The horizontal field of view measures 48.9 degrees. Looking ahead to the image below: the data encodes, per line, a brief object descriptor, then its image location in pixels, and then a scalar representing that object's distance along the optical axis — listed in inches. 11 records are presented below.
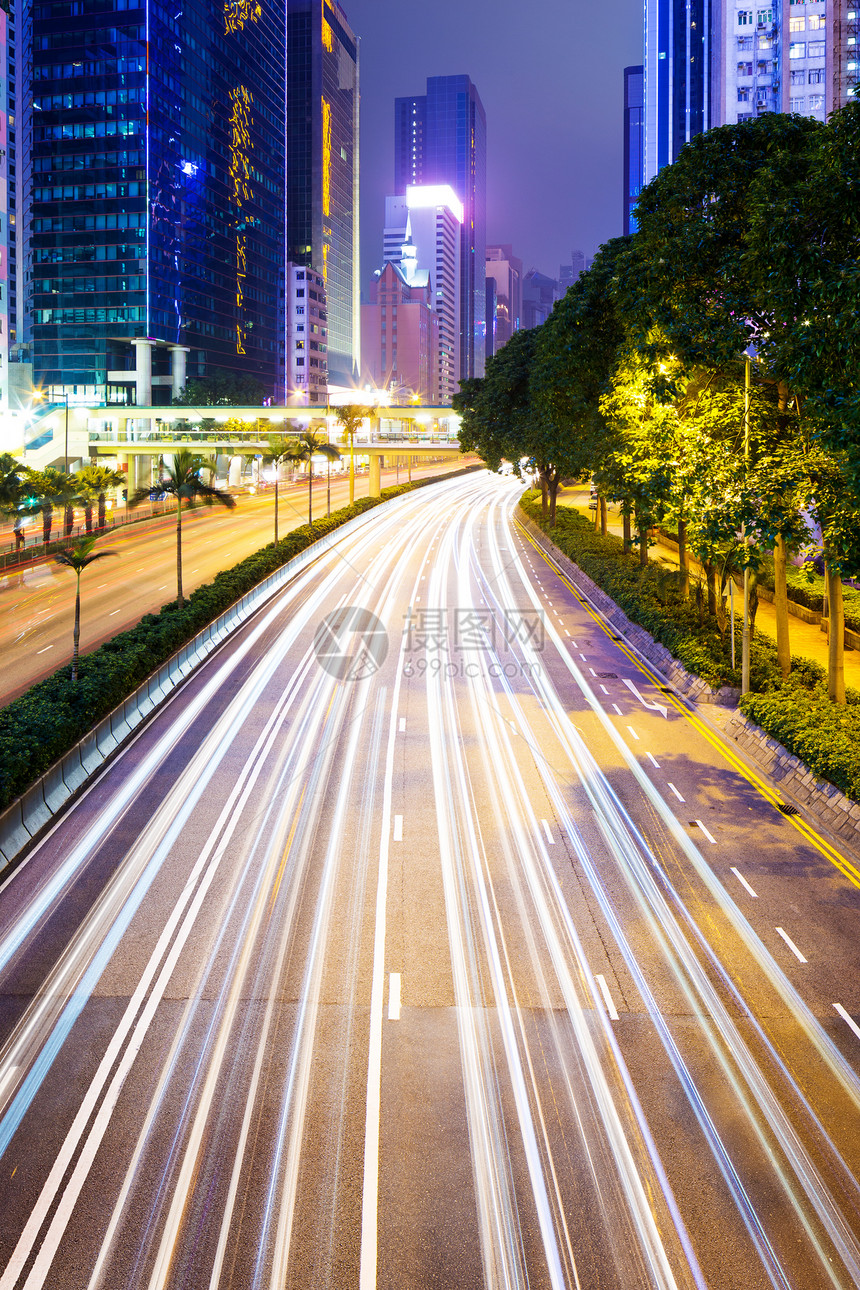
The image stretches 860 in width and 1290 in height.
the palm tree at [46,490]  2237.2
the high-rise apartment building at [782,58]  3508.9
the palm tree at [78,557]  1064.8
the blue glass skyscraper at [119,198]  4785.9
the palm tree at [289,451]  2751.0
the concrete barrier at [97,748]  699.4
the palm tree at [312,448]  2812.5
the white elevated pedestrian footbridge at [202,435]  3371.1
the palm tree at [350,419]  3280.0
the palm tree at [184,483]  1489.9
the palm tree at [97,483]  2556.3
